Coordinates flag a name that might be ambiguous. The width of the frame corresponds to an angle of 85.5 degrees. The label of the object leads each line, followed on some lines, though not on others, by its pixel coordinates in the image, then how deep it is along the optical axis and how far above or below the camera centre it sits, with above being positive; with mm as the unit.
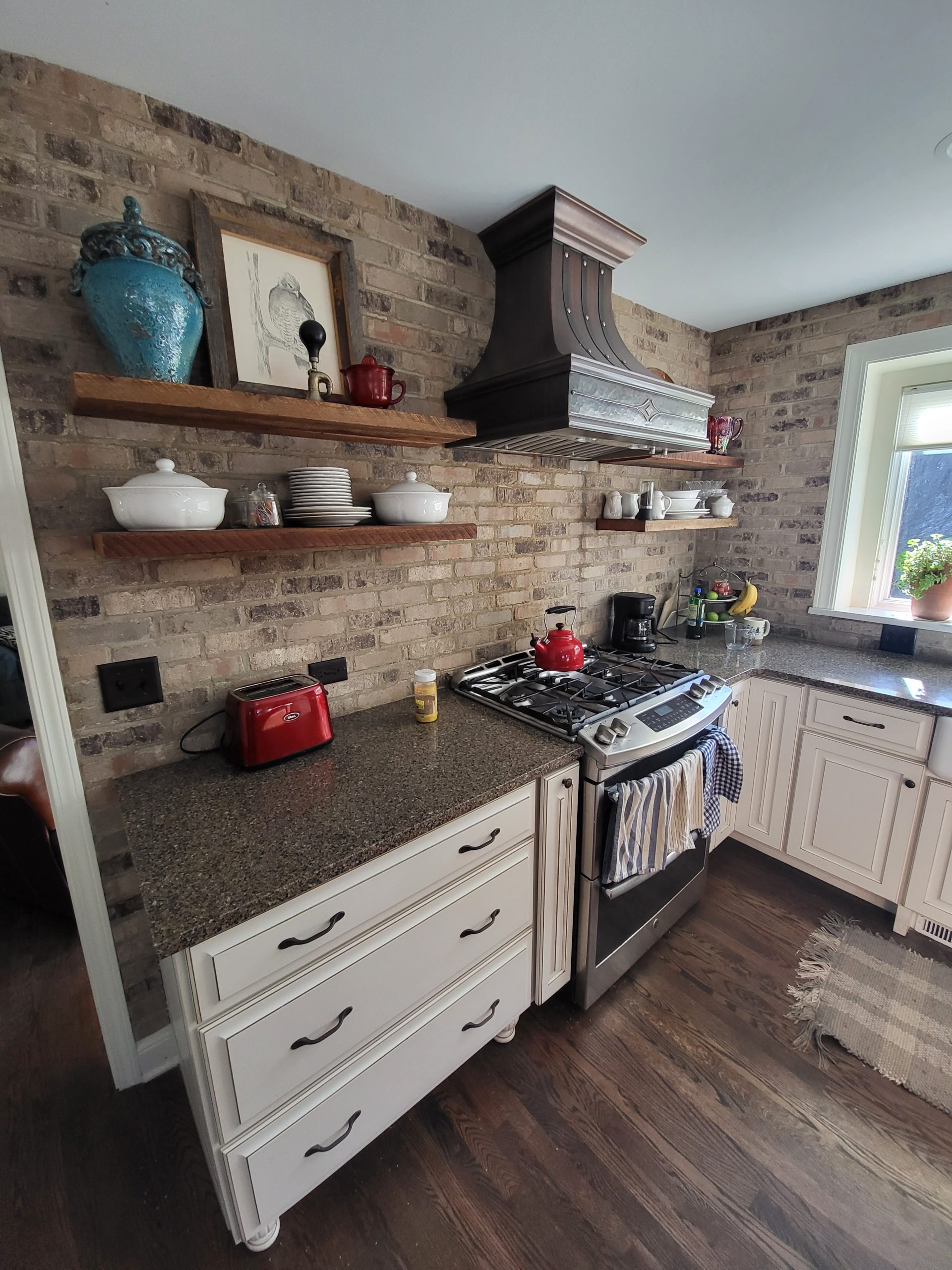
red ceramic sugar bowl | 1322 +354
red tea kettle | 1884 -465
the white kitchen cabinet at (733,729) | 2170 -872
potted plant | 2217 -249
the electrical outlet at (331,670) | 1579 -445
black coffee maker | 2334 -454
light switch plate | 1235 -381
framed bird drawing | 1258 +595
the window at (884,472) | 2258 +215
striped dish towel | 1446 -862
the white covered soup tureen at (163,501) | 1065 +49
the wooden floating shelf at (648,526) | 2227 -20
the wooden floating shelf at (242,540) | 1054 -36
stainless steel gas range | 1465 -613
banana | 2637 -407
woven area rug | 1500 -1541
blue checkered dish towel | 1757 -848
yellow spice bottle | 1578 -519
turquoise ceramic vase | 968 +443
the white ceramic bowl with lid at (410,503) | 1459 +56
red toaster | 1290 -500
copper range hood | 1435 +501
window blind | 2244 +441
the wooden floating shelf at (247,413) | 980 +246
